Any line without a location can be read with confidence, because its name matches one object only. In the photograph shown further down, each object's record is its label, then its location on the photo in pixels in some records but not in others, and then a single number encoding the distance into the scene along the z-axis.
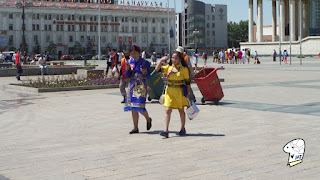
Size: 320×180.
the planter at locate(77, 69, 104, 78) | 23.72
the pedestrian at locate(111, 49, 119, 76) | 18.79
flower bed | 20.52
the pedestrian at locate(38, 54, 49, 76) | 33.56
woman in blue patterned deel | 9.44
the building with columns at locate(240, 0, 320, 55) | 83.50
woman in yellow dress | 9.10
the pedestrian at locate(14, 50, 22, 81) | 27.58
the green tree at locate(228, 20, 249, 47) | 173.25
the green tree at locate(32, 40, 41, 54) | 109.97
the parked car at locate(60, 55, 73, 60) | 98.50
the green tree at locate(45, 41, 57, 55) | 109.53
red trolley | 14.34
